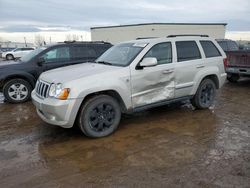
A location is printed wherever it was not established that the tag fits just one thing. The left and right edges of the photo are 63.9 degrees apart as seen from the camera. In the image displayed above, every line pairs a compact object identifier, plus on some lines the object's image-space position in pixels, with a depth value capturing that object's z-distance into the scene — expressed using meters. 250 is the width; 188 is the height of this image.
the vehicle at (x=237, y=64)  7.26
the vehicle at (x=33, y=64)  5.88
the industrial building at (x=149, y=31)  28.21
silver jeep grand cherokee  3.52
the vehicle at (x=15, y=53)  24.01
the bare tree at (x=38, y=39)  67.04
